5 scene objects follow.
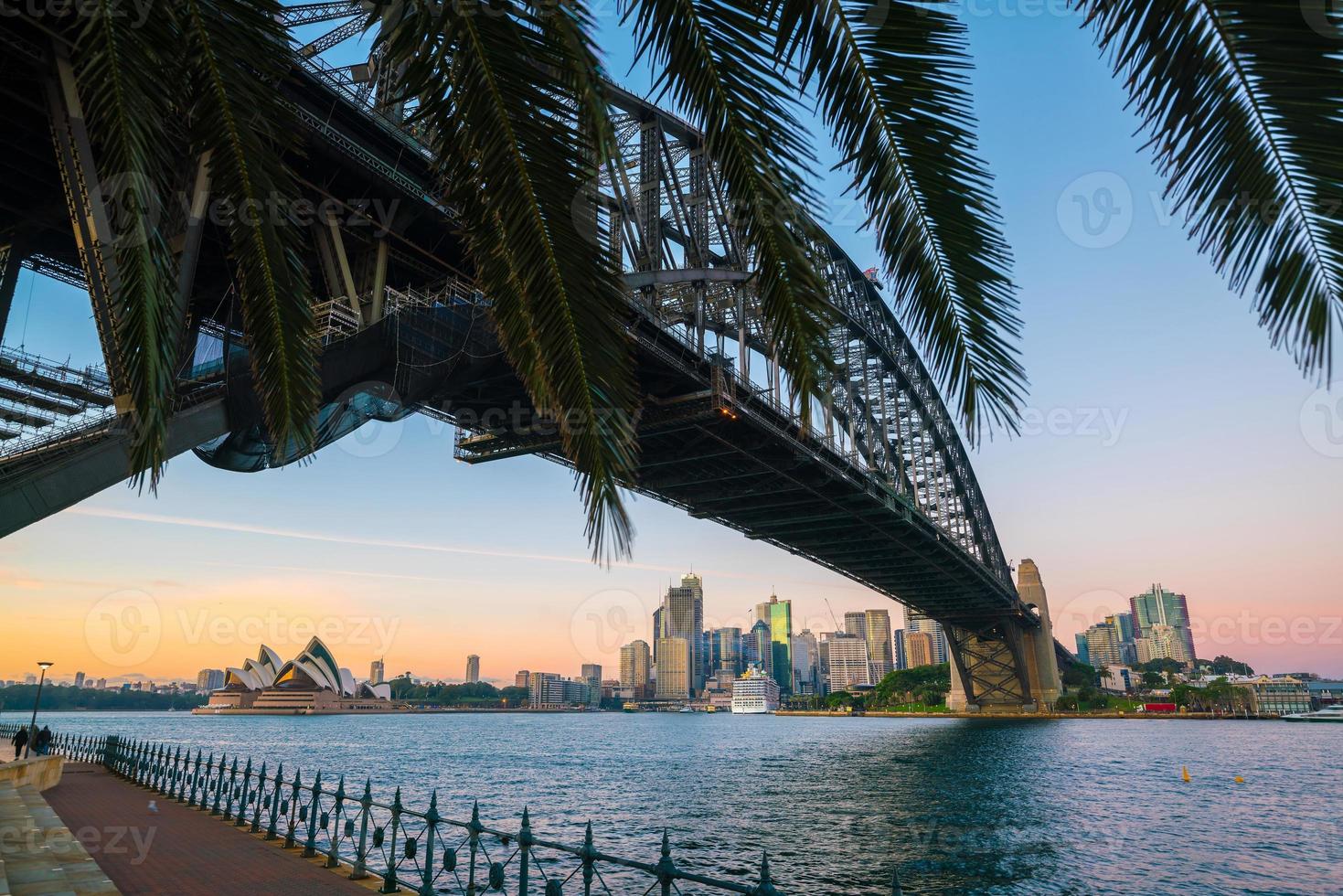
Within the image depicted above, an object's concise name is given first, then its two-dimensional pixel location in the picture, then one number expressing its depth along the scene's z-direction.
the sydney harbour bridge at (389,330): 13.59
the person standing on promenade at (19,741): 26.03
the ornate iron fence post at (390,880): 11.04
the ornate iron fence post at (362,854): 11.91
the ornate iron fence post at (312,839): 13.27
